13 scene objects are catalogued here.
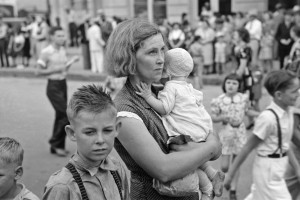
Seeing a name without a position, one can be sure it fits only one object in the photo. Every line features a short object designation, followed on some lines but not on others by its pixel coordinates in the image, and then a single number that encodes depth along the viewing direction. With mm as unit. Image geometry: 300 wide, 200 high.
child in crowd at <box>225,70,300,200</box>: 4133
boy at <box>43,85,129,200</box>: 1921
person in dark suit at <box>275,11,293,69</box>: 13500
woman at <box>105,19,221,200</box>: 2154
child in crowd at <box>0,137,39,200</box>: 2402
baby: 2293
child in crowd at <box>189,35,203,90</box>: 12786
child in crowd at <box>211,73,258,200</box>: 5773
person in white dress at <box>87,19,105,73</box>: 15781
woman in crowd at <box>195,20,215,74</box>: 14711
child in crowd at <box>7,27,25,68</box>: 17859
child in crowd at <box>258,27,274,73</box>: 14328
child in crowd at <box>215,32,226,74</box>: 14453
